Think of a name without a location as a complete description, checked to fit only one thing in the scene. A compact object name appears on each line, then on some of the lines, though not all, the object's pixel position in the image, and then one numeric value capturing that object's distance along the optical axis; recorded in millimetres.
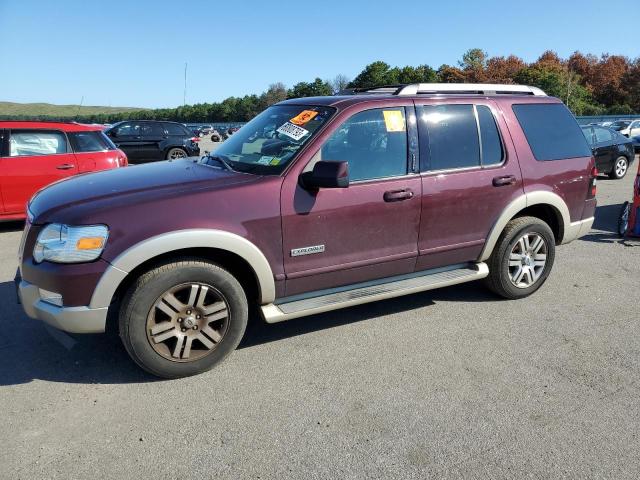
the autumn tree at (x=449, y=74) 80625
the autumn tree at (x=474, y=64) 81188
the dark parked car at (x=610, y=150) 13062
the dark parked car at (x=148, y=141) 16500
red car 7262
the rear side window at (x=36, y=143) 7406
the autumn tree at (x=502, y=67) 80938
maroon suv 3057
